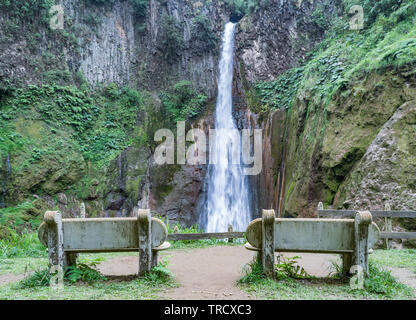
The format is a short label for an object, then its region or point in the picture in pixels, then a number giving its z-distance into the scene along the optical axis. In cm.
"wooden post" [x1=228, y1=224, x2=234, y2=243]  871
